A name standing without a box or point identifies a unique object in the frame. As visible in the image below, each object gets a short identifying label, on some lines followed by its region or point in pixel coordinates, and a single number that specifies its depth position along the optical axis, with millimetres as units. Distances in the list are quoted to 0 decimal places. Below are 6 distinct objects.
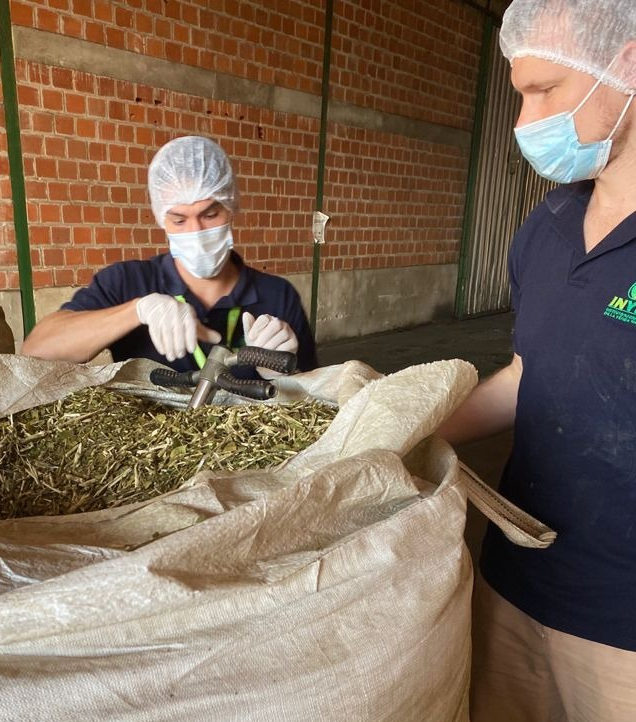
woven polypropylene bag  512
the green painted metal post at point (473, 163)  7070
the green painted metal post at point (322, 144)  5047
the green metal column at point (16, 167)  3271
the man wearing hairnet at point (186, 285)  1640
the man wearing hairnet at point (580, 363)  1065
